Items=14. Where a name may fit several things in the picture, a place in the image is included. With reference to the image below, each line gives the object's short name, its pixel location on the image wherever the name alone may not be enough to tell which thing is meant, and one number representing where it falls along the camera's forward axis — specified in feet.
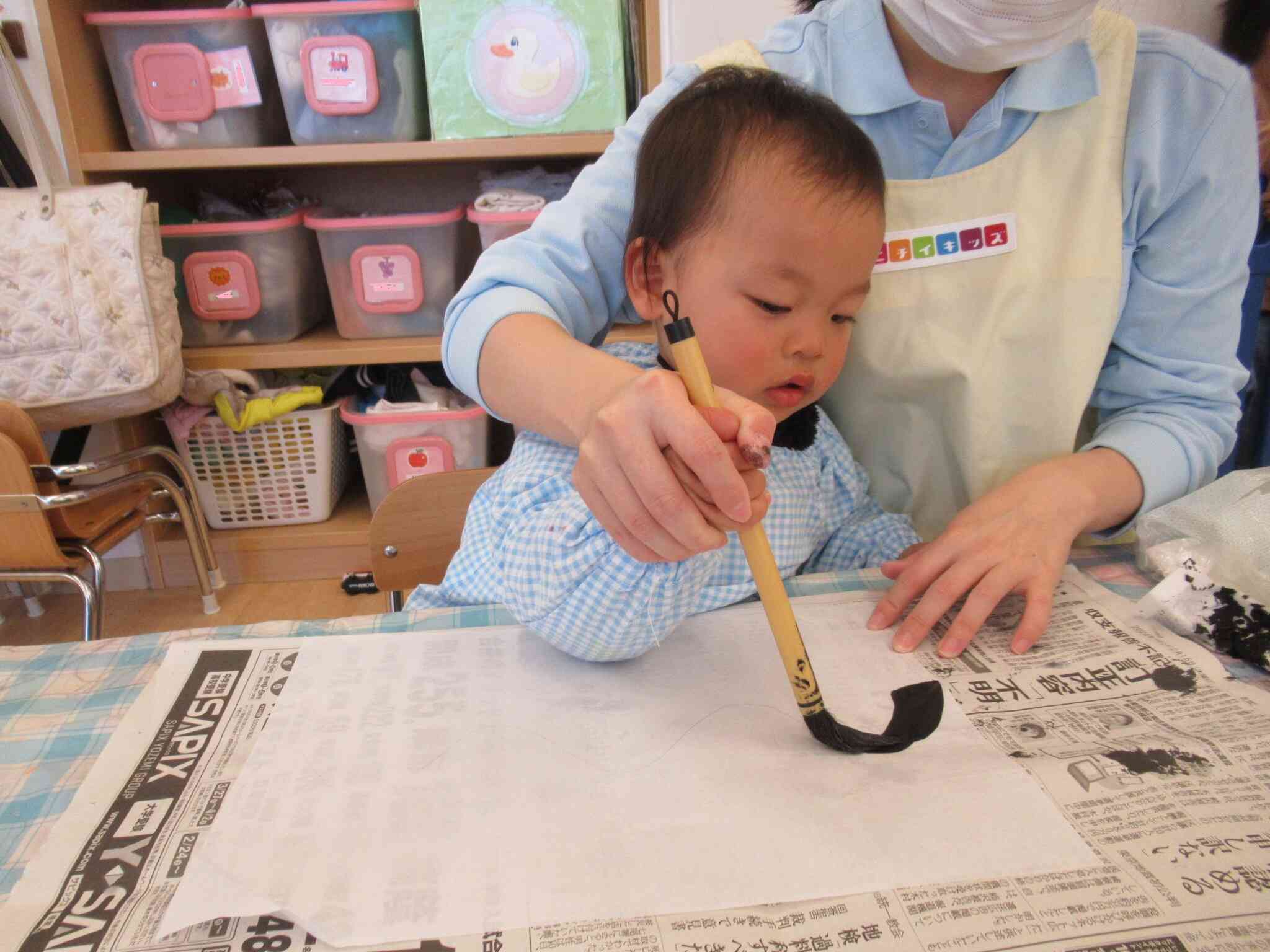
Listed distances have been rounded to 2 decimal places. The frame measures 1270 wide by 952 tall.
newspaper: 1.20
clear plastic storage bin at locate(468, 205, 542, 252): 5.36
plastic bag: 2.01
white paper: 1.27
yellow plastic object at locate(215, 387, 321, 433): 5.50
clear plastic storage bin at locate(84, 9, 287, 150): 5.12
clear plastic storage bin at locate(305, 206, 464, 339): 5.50
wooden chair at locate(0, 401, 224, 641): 4.08
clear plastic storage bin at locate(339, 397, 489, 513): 5.62
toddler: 1.80
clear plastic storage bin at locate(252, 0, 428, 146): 5.05
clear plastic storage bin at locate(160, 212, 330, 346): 5.45
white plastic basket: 5.78
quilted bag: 4.58
